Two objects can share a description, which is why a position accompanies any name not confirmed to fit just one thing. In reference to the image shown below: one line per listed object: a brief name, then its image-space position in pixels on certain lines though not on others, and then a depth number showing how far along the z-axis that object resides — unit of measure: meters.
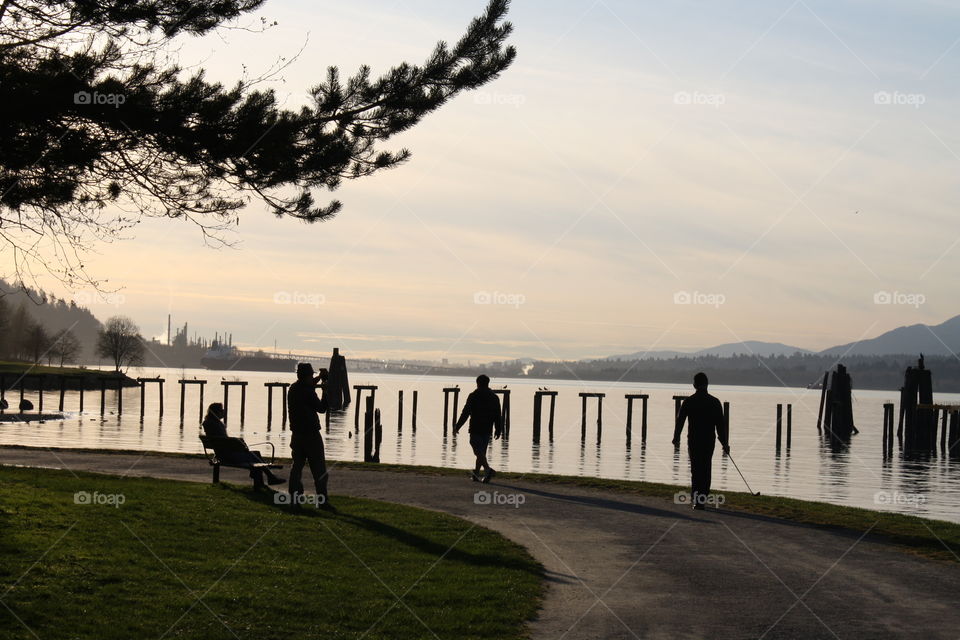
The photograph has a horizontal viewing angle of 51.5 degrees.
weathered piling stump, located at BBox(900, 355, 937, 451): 57.31
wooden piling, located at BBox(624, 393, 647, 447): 58.66
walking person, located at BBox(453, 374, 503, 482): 19.03
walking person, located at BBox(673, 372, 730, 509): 16.22
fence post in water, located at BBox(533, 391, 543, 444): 57.94
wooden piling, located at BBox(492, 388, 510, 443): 59.19
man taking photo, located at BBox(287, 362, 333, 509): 14.75
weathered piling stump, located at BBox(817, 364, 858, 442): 68.12
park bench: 16.97
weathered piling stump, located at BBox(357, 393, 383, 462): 28.79
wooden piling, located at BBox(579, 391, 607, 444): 57.48
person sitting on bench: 17.09
